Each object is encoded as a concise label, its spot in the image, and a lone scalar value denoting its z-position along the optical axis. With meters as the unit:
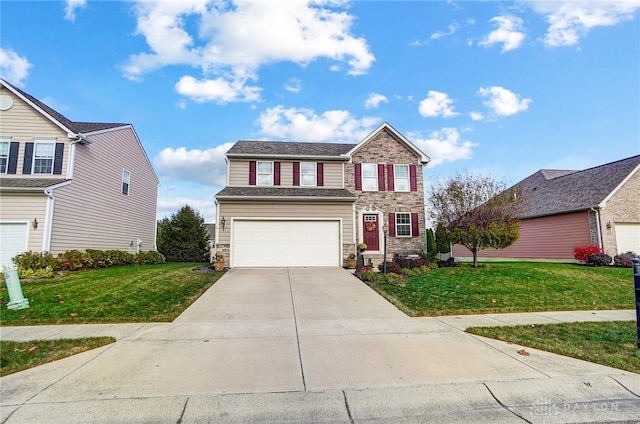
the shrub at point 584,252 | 16.14
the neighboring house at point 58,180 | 13.23
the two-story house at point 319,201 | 15.15
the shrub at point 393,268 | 12.95
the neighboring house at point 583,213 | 17.33
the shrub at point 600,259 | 15.52
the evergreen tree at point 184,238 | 24.41
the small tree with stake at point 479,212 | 13.93
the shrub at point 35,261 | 12.17
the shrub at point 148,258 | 17.86
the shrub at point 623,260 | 15.25
